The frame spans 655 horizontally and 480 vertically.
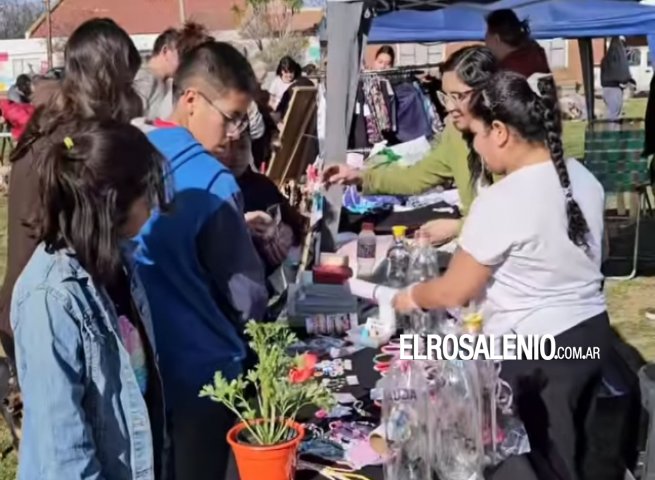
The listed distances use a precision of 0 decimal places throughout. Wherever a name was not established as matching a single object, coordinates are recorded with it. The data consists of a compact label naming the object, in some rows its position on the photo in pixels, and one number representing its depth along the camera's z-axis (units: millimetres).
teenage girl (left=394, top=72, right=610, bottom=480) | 1930
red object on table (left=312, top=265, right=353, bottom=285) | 2943
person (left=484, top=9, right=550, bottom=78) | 3434
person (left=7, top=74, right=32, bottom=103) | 8852
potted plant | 1656
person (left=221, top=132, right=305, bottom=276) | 2535
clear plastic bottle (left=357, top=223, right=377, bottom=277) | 3176
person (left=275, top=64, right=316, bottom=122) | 8593
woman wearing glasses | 2891
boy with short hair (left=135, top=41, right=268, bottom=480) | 1850
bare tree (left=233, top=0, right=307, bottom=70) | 28297
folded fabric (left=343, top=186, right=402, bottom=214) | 5016
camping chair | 6004
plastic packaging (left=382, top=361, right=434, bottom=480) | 1699
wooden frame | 6852
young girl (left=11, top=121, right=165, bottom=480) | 1421
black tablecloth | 1809
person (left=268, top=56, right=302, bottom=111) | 10139
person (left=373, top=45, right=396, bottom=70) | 10617
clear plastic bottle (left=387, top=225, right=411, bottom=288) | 2992
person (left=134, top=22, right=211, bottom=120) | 4141
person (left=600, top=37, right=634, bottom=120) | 12016
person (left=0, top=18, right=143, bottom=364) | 2336
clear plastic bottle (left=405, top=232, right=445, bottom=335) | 2866
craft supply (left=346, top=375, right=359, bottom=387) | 2348
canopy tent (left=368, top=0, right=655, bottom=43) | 6392
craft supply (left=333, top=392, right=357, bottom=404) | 2207
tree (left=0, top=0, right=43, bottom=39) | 41594
